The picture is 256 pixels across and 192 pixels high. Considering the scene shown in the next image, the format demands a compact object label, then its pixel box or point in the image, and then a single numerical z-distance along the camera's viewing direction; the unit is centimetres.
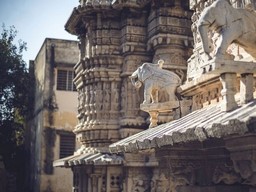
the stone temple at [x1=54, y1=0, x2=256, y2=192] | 479
